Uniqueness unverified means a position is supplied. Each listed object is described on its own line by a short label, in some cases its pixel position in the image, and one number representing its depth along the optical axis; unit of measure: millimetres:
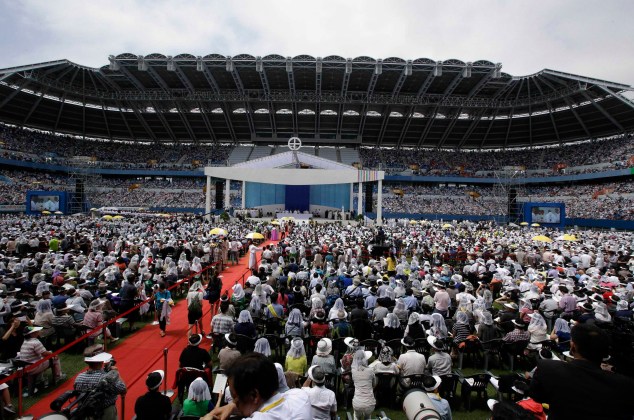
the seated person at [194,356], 5559
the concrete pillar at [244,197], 42512
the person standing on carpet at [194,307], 8977
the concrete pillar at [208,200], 36409
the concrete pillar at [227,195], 37656
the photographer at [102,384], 4723
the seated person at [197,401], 4512
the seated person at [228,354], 5816
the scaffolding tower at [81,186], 47606
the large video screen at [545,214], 39031
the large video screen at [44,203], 39566
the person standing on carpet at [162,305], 9555
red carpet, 6406
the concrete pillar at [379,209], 37069
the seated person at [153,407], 3990
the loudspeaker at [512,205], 49000
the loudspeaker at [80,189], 48497
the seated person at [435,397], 4215
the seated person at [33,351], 6320
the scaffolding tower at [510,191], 49375
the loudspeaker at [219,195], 42062
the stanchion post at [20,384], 5312
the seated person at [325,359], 5852
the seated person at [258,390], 2150
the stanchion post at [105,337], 7734
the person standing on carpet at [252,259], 16250
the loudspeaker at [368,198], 45312
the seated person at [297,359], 5980
